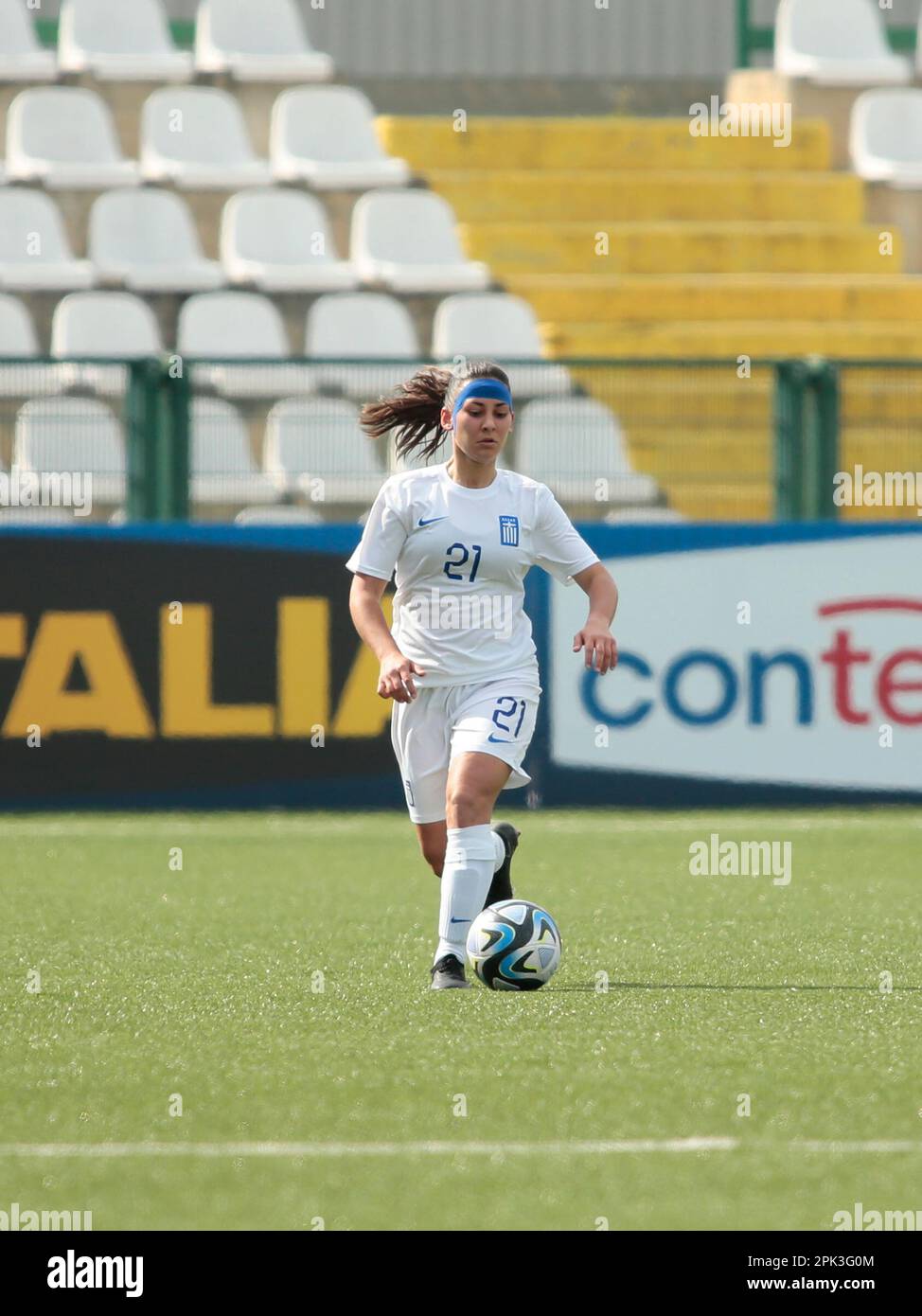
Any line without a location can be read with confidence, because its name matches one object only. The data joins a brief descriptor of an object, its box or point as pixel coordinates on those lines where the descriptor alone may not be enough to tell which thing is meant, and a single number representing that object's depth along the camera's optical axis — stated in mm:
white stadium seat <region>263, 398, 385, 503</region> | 13672
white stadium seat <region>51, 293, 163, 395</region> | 16672
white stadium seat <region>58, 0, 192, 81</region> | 19531
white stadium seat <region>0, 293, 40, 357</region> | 16484
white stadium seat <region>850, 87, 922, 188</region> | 19812
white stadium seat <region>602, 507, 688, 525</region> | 13797
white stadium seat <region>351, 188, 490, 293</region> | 17938
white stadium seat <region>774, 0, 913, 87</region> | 20562
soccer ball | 6988
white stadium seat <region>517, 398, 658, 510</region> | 13656
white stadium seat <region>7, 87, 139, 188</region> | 18359
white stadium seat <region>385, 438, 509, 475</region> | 13516
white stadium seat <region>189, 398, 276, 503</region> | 13562
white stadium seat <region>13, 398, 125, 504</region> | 13320
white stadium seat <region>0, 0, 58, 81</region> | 19328
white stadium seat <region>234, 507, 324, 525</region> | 13539
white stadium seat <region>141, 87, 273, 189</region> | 18688
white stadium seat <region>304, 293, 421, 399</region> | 17203
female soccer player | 7043
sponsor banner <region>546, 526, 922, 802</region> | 13211
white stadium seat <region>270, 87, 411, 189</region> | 18938
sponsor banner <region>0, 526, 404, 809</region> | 13008
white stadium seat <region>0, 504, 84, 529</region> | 13070
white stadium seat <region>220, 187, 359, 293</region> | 17641
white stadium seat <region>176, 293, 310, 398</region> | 16938
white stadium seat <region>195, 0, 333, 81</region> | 19797
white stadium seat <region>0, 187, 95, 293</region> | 17156
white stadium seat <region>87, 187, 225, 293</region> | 17844
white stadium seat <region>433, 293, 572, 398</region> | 17141
